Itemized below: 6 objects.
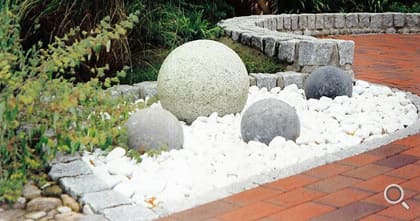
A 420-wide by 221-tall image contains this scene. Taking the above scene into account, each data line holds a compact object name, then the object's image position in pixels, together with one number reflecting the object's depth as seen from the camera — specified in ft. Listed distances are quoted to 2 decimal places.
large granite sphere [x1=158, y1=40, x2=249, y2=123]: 16.75
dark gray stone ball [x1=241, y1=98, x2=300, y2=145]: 14.76
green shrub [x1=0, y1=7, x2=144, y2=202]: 11.61
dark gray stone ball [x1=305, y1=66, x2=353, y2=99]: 19.39
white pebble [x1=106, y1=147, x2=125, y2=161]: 13.60
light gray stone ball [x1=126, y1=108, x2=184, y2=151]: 13.94
